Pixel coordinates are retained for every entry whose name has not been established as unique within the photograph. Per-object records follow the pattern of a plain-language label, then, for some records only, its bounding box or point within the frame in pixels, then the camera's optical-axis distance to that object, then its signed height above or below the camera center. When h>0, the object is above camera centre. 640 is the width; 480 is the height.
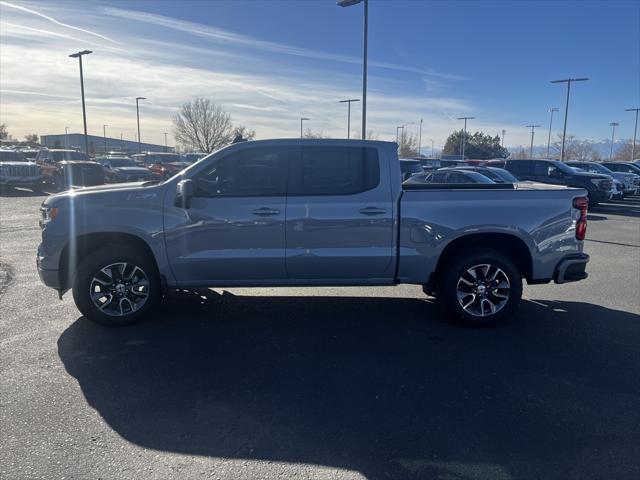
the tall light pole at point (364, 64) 16.91 +3.44
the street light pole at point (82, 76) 30.02 +4.80
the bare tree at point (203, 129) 53.09 +3.06
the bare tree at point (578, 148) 102.29 +3.33
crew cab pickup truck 5.16 -0.75
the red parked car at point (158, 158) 42.87 -0.08
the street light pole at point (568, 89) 36.73 +5.47
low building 119.40 +3.97
